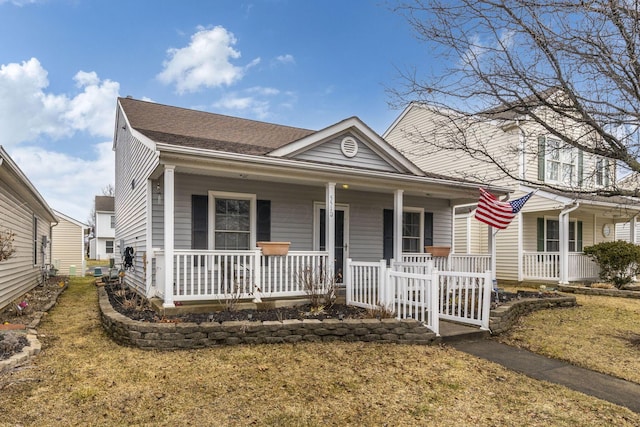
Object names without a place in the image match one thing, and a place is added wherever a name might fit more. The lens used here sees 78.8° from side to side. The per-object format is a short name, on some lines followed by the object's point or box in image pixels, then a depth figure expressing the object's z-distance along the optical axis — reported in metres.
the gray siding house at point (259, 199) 6.67
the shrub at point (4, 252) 6.18
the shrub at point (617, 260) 11.87
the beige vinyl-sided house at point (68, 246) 19.72
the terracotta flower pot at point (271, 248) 6.91
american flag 8.22
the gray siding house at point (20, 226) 7.56
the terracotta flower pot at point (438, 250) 9.78
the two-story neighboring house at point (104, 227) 36.10
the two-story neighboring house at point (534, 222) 12.62
